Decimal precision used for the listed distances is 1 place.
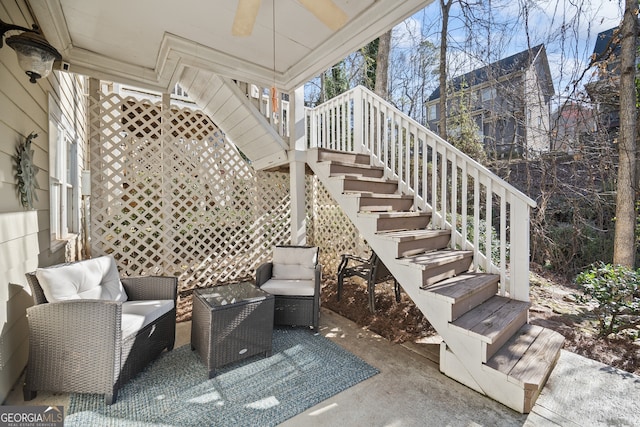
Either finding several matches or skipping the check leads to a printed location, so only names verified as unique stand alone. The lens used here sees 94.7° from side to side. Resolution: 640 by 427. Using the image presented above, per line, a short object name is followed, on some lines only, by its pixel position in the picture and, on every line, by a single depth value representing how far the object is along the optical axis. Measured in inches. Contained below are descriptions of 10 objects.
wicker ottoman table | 88.4
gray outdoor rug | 73.1
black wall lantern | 70.4
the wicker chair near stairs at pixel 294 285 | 120.3
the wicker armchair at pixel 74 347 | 75.7
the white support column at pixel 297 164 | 163.8
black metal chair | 138.3
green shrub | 104.0
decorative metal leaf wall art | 83.7
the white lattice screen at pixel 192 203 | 148.7
